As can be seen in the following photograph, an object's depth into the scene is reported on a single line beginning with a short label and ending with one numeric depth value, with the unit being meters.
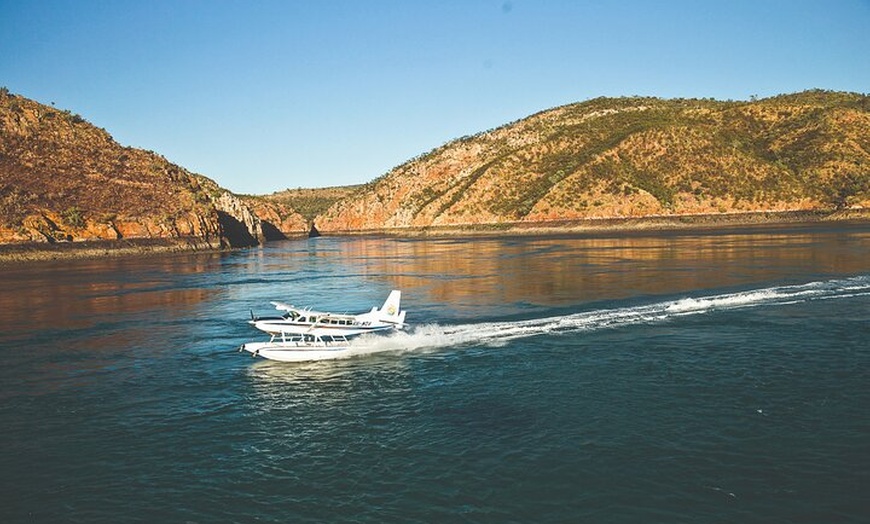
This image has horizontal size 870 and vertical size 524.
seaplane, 29.55
